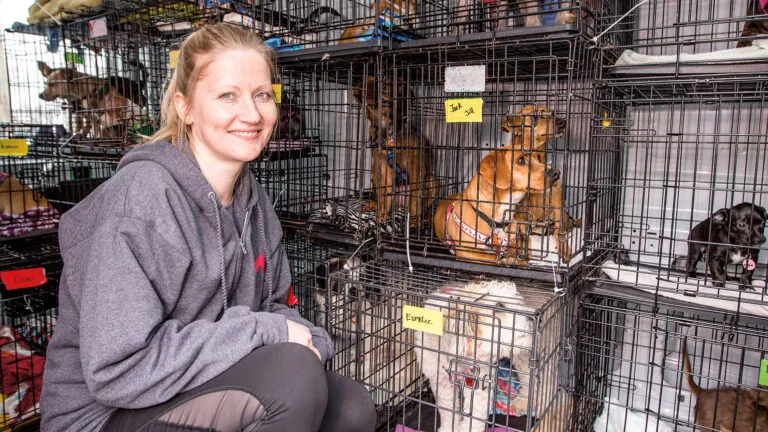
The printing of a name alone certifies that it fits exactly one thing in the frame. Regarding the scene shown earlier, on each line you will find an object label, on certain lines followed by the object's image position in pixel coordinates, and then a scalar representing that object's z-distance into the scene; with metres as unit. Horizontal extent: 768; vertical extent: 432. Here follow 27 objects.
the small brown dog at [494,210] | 2.07
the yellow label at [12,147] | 2.44
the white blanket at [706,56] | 1.86
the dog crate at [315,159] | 2.48
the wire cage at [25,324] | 2.24
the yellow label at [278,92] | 2.36
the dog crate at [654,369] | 2.11
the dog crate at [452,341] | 1.81
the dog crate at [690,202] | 2.04
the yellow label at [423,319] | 1.79
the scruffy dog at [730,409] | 2.17
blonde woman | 1.18
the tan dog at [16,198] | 2.81
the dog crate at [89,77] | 3.16
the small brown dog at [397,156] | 2.28
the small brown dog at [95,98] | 3.23
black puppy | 2.07
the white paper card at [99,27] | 3.04
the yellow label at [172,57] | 2.43
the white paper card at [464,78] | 1.94
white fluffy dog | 1.78
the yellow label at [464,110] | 1.95
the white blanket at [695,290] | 1.86
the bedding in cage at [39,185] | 2.63
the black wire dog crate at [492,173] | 1.95
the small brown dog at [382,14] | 2.18
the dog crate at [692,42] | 1.89
